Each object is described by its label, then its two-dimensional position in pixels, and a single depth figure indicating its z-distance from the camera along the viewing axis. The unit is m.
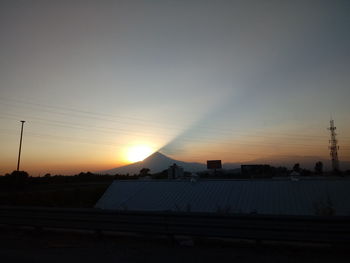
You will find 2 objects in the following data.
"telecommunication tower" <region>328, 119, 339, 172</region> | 76.94
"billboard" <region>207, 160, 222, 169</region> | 76.88
